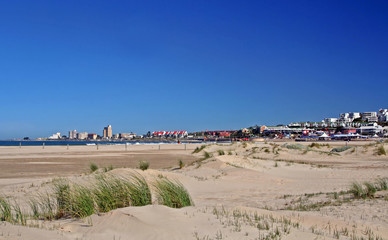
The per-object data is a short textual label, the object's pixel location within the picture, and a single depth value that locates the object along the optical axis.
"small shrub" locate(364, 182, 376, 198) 9.96
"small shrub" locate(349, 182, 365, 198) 10.07
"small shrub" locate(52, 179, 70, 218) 7.75
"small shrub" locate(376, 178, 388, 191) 10.71
